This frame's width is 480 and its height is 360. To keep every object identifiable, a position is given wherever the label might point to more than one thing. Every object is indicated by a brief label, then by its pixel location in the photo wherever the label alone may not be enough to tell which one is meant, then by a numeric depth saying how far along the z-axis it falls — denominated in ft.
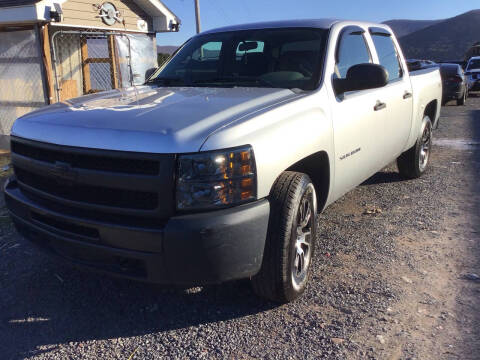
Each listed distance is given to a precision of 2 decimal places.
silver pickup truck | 8.05
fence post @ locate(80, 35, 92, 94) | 42.62
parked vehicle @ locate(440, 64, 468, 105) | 50.67
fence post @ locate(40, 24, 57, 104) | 30.66
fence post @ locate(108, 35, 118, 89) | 39.60
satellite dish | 38.73
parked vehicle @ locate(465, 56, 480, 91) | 62.44
